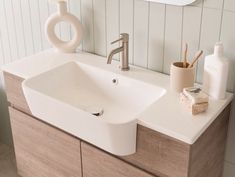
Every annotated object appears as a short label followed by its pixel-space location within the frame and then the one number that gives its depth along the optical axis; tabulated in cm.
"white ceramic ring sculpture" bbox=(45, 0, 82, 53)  167
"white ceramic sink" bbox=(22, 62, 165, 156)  125
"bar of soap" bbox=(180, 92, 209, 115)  123
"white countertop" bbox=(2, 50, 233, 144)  117
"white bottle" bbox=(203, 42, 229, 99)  126
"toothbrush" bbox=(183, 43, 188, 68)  134
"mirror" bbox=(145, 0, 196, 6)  134
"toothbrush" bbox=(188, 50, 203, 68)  132
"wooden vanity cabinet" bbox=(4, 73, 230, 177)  121
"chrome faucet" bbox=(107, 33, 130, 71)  147
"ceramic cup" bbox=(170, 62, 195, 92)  132
